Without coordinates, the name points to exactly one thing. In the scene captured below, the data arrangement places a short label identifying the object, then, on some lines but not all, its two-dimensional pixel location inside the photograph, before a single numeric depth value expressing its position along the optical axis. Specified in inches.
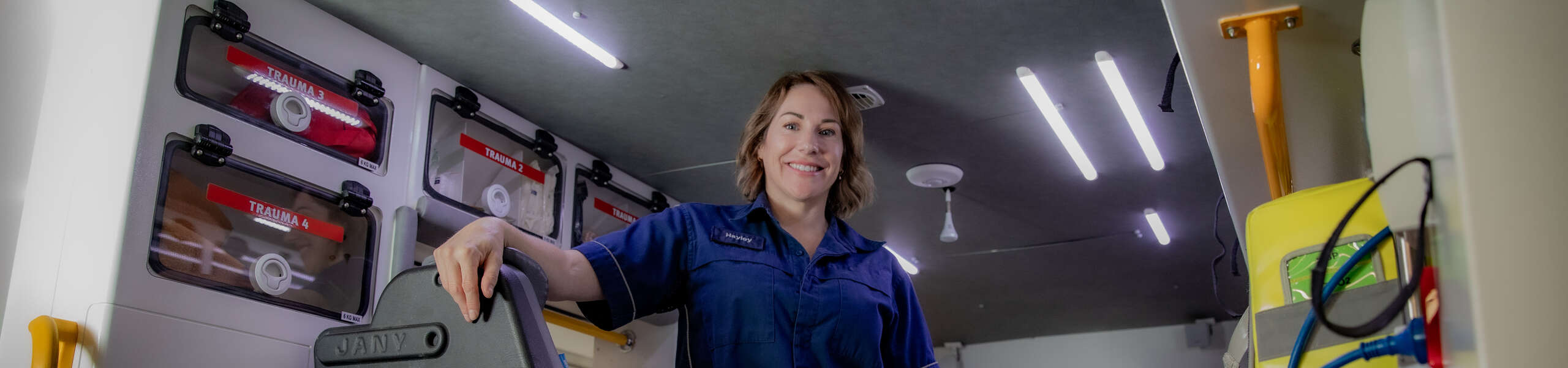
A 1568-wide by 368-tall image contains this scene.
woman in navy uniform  65.8
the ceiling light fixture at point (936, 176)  166.6
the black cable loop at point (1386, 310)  28.8
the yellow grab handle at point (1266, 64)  57.1
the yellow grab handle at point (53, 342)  81.7
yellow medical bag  43.7
